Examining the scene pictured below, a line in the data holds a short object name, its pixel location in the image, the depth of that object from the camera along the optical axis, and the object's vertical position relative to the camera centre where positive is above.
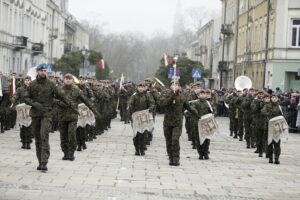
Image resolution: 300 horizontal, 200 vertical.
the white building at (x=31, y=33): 52.33 +3.57
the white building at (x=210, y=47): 77.56 +3.64
